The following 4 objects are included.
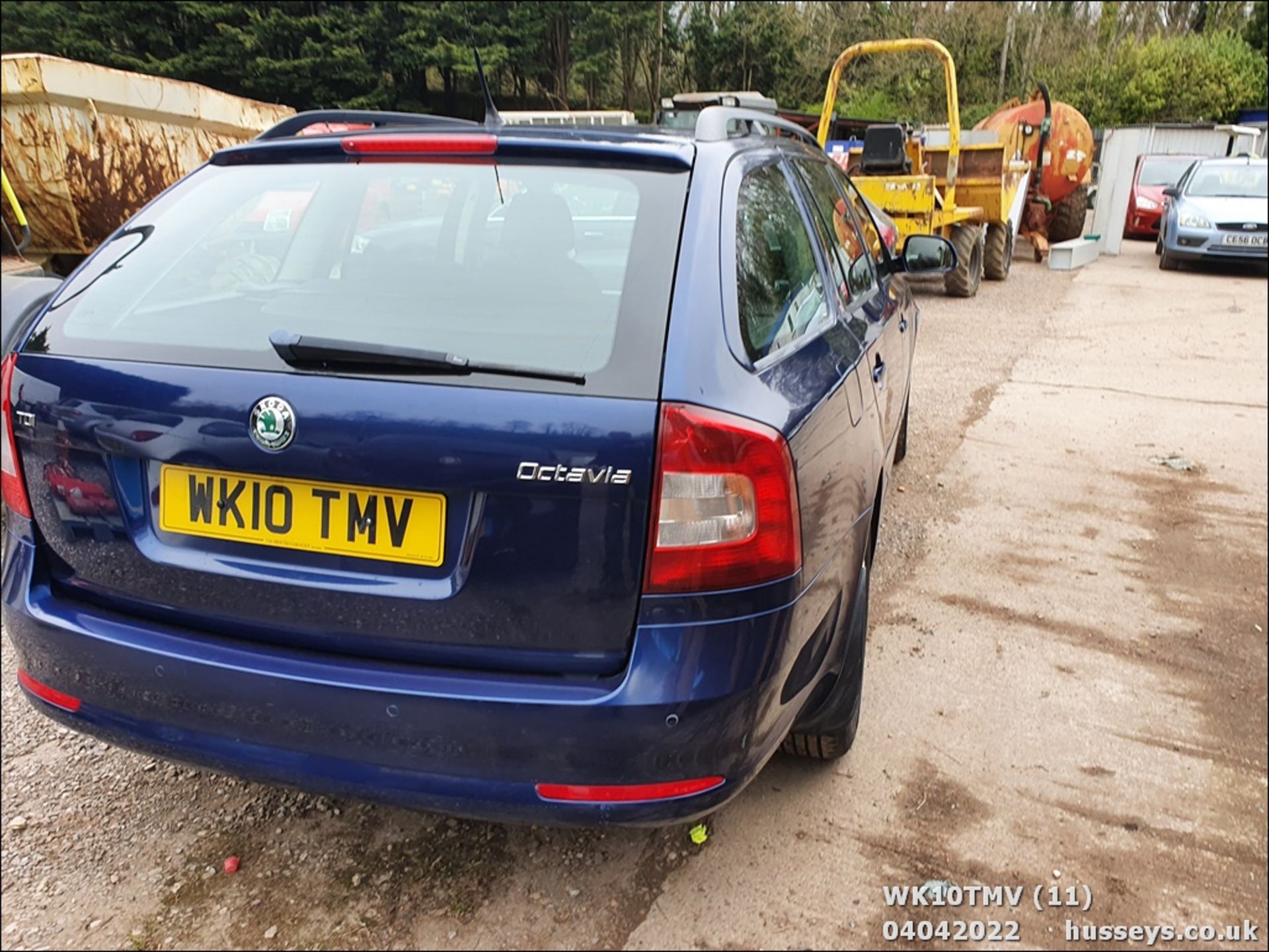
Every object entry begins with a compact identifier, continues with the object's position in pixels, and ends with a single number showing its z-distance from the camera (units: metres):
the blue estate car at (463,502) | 1.60
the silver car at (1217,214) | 12.33
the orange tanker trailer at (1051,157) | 13.80
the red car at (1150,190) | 17.19
